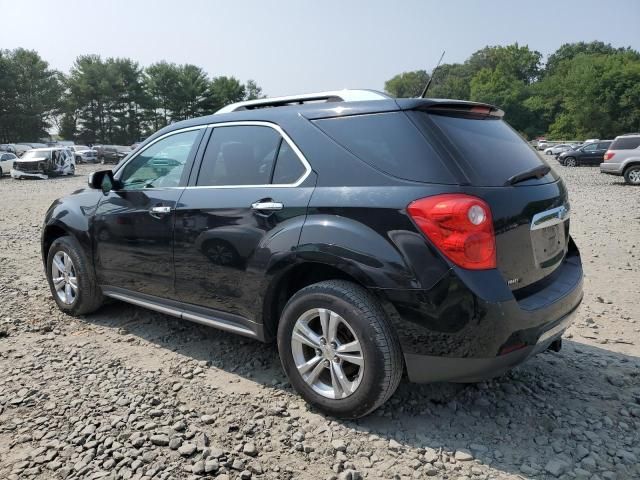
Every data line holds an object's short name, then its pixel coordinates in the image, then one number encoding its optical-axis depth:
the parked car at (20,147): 41.57
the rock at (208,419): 2.92
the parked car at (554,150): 48.33
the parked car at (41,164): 25.19
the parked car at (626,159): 18.28
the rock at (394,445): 2.65
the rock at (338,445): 2.65
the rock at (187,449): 2.62
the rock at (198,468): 2.49
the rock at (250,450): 2.63
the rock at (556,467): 2.42
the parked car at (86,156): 38.79
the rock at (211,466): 2.50
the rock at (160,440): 2.71
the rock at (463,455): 2.55
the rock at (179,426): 2.84
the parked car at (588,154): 29.61
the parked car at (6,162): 27.05
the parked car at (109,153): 39.56
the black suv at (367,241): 2.49
